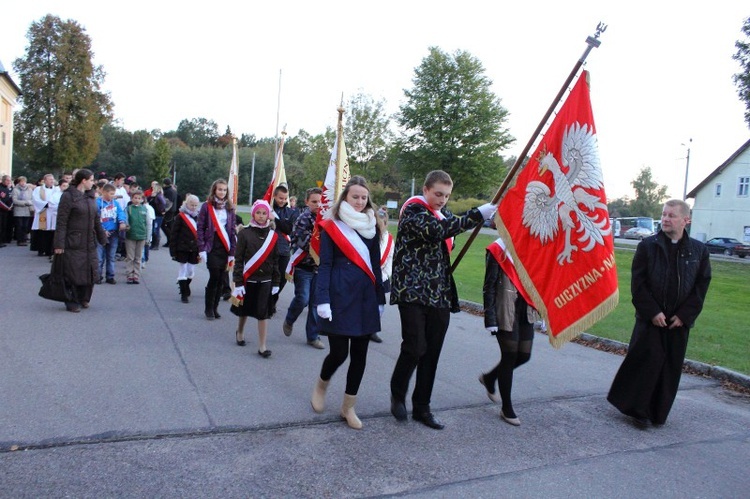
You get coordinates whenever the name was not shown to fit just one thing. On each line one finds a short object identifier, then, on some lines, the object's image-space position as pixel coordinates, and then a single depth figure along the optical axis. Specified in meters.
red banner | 5.16
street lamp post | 55.72
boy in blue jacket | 11.93
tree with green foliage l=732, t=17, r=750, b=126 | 32.91
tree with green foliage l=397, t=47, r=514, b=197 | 46.31
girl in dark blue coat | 4.91
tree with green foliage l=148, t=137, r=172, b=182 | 68.38
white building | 56.66
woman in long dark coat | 8.73
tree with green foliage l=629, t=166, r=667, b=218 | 112.50
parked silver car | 67.31
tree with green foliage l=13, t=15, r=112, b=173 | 49.00
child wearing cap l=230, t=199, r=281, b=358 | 7.18
